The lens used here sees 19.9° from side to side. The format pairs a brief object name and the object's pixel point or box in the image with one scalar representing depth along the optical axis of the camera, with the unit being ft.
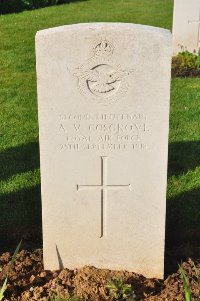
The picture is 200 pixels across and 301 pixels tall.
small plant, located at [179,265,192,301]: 9.43
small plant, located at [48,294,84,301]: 10.63
